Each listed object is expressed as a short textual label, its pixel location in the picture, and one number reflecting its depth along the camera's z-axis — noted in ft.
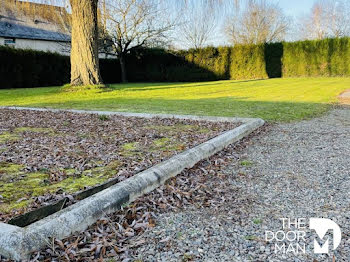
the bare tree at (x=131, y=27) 63.46
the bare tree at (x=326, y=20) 96.73
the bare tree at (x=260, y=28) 88.59
